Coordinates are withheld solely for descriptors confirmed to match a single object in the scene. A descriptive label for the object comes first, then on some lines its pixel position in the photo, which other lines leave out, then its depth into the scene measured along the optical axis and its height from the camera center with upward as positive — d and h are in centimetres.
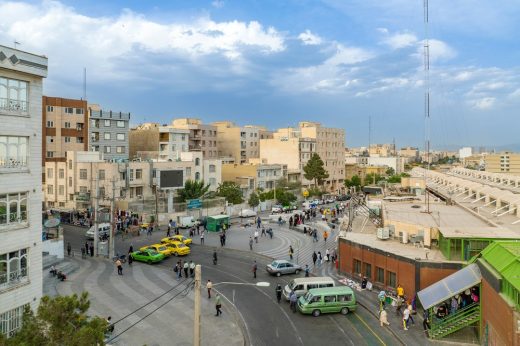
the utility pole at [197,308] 1414 -447
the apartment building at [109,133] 6806 +637
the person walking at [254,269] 2978 -675
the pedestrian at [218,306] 2286 -714
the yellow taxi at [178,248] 3631 -647
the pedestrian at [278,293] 2511 -710
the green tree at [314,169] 8719 +67
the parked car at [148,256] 3379 -670
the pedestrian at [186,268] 2980 -676
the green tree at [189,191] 5628 -252
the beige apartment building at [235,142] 9956 +701
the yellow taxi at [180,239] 3896 -613
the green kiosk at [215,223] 4822 -574
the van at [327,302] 2308 -702
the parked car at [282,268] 3069 -689
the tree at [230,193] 6231 -307
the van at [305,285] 2502 -661
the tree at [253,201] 6461 -436
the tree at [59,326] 1030 -388
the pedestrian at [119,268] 2988 -673
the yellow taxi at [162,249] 3501 -636
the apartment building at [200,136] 8856 +770
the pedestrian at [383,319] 2167 -745
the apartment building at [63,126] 6334 +690
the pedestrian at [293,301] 2391 -719
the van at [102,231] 4200 -595
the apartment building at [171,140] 7681 +582
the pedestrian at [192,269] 3020 -691
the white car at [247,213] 5942 -569
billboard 5484 -91
